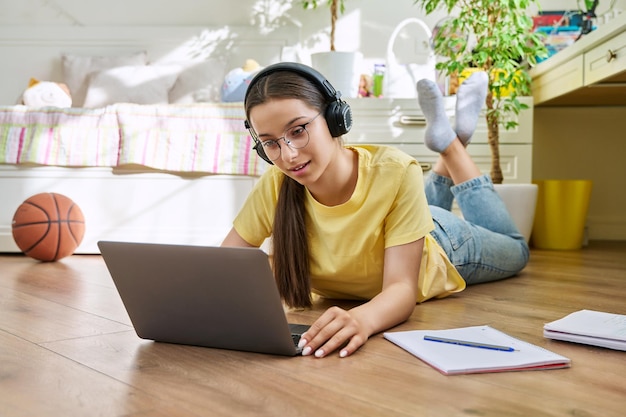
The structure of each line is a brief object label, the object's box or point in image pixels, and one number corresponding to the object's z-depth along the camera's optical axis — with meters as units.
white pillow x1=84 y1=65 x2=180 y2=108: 3.53
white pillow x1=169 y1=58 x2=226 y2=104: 3.64
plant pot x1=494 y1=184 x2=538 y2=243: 2.95
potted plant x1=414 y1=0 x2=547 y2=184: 2.94
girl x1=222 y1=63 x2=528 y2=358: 1.33
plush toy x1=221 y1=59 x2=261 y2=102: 3.38
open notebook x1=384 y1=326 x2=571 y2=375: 1.12
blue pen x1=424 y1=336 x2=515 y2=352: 1.21
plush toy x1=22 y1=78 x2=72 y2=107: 3.35
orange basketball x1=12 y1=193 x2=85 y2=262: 2.69
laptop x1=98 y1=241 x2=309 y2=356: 1.11
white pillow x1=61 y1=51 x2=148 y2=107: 3.70
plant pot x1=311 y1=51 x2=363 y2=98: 3.33
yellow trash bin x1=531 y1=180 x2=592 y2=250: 3.31
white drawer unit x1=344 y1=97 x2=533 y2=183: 3.24
